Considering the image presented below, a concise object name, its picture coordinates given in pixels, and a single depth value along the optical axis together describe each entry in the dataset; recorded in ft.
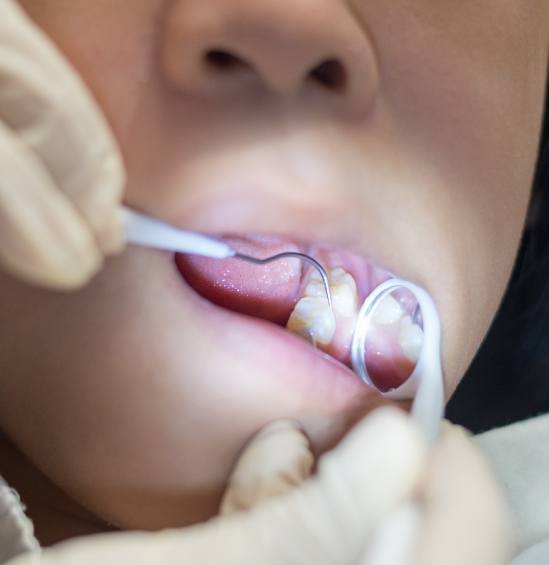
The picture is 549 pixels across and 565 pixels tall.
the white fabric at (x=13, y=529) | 0.77
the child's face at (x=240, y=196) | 0.66
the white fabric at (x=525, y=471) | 1.04
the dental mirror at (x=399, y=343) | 0.78
